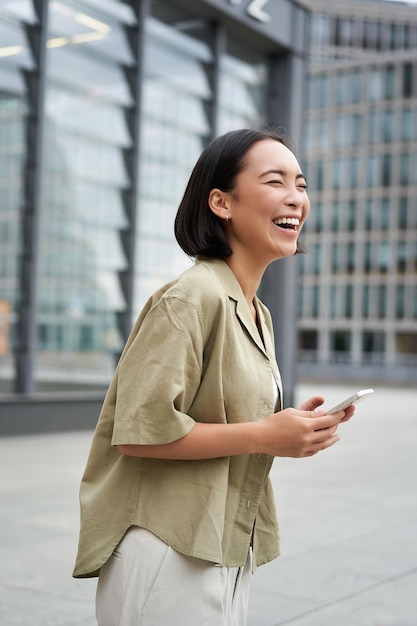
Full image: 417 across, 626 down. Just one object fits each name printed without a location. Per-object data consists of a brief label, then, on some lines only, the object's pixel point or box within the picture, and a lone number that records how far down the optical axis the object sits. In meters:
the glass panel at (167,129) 16.06
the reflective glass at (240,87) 17.59
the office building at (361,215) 68.81
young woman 1.79
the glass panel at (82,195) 14.38
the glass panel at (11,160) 13.53
